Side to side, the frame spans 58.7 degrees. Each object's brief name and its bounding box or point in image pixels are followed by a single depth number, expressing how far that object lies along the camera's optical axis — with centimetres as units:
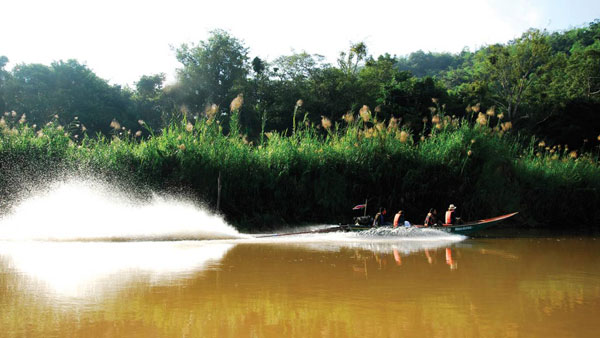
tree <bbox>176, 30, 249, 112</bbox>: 5372
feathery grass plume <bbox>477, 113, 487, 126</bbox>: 1902
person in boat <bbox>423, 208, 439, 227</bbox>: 1562
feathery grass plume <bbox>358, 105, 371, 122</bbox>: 1811
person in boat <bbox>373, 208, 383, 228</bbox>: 1531
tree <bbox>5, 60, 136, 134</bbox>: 4409
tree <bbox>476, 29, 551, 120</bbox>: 4719
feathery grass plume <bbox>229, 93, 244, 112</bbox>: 1664
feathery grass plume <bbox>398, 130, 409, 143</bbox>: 1784
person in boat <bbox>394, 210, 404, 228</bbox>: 1533
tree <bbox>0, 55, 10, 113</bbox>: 4350
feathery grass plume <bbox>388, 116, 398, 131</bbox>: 1903
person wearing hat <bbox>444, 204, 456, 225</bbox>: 1584
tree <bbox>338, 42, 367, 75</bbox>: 5459
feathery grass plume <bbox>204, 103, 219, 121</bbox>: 1666
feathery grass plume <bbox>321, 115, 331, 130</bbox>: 1786
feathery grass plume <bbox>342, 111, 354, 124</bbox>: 1852
